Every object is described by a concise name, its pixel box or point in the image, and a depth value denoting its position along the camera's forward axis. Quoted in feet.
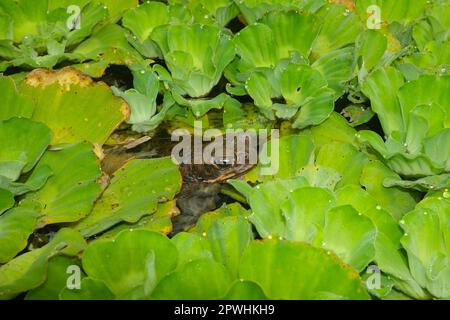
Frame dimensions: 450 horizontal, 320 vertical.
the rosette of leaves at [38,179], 2.10
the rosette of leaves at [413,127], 2.14
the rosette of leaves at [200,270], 1.87
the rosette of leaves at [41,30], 2.44
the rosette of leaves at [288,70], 2.31
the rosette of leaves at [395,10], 2.62
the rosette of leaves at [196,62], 2.36
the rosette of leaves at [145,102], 2.35
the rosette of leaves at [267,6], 2.50
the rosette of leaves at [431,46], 2.36
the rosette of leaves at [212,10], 2.54
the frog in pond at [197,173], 2.21
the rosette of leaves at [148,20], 2.49
